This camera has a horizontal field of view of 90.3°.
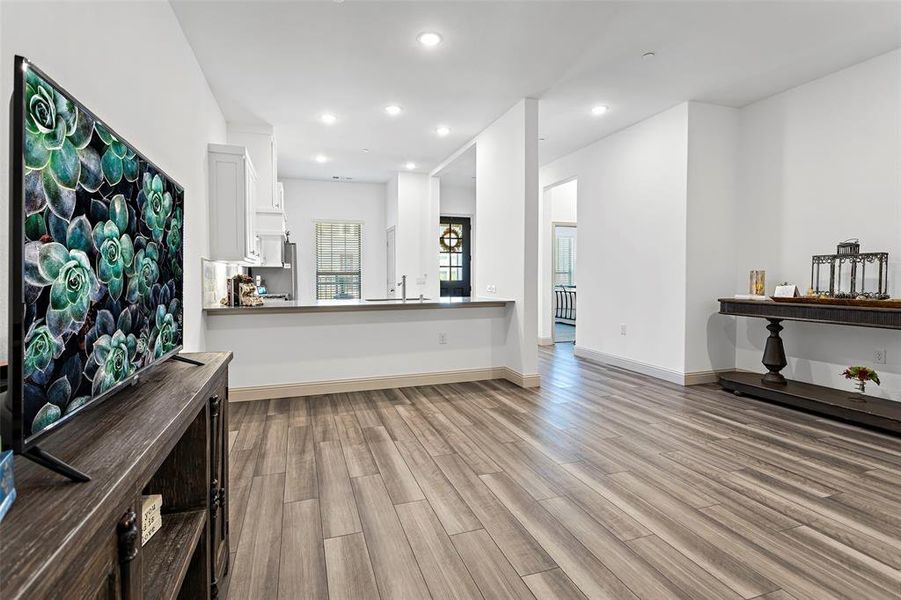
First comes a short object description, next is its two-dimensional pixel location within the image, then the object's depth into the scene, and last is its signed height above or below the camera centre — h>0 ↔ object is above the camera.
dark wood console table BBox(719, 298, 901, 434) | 3.21 -0.86
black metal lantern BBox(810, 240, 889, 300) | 3.50 +0.13
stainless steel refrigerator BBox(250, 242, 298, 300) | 6.69 +0.12
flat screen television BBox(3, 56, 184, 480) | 0.75 +0.04
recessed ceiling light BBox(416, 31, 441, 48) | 3.20 +1.79
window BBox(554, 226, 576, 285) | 11.57 +0.80
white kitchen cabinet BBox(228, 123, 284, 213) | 4.89 +1.47
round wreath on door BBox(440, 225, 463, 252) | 8.69 +0.90
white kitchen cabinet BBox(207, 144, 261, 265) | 3.77 +0.68
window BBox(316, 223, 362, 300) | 8.20 +0.46
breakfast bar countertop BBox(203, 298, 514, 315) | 3.99 -0.20
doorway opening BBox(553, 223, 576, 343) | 10.31 +0.11
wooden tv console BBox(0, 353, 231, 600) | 0.56 -0.34
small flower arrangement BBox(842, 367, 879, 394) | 3.43 -0.66
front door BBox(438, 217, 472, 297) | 8.66 +0.58
